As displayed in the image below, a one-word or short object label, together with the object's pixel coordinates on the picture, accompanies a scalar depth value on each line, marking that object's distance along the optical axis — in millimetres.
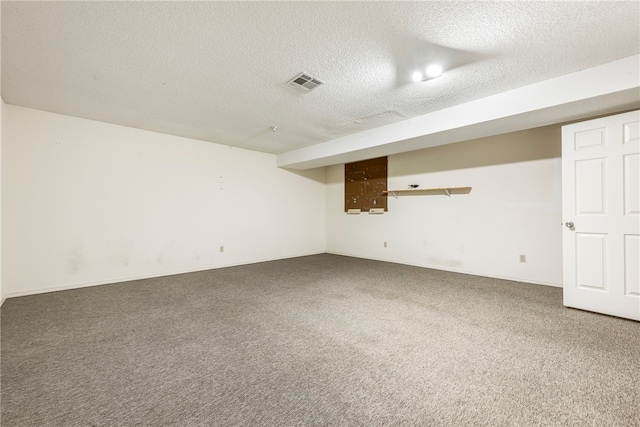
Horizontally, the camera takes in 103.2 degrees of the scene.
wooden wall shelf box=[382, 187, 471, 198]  4535
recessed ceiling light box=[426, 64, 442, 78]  2312
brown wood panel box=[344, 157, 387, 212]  5789
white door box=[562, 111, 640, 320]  2488
